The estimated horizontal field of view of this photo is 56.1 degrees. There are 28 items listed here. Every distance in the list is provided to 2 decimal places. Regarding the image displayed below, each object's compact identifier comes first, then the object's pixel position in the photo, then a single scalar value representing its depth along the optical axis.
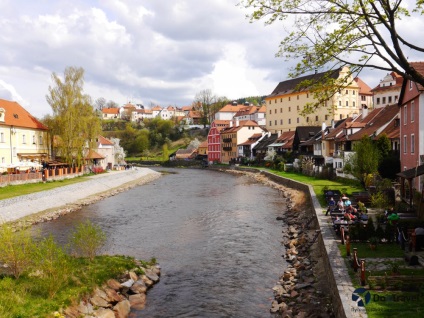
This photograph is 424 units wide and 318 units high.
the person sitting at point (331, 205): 20.47
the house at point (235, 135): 88.81
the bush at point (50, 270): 11.05
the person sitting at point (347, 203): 20.14
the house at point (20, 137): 40.22
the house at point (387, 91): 62.84
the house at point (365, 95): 81.88
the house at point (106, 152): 64.34
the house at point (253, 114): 109.00
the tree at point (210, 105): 134.38
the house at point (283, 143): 67.31
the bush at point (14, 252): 11.64
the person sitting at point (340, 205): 19.49
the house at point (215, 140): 97.38
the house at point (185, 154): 111.64
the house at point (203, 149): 108.43
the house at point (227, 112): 126.75
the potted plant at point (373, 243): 13.89
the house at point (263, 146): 77.81
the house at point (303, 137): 59.39
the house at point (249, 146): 84.25
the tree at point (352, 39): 9.58
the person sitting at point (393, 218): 15.57
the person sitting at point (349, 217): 17.38
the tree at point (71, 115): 47.16
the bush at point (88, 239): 14.30
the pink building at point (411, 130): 23.45
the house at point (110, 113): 175.00
